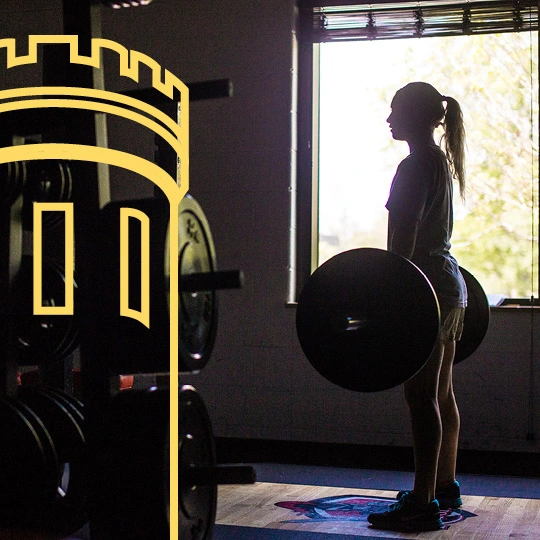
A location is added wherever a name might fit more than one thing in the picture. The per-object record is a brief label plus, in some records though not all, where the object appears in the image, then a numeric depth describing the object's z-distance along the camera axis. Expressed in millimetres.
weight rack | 3626
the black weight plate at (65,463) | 3766
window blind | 6292
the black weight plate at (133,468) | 3604
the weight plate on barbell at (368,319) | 4429
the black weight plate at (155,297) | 3557
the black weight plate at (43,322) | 3809
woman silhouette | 4730
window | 6281
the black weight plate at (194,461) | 3651
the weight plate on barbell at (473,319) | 5239
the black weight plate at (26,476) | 3720
